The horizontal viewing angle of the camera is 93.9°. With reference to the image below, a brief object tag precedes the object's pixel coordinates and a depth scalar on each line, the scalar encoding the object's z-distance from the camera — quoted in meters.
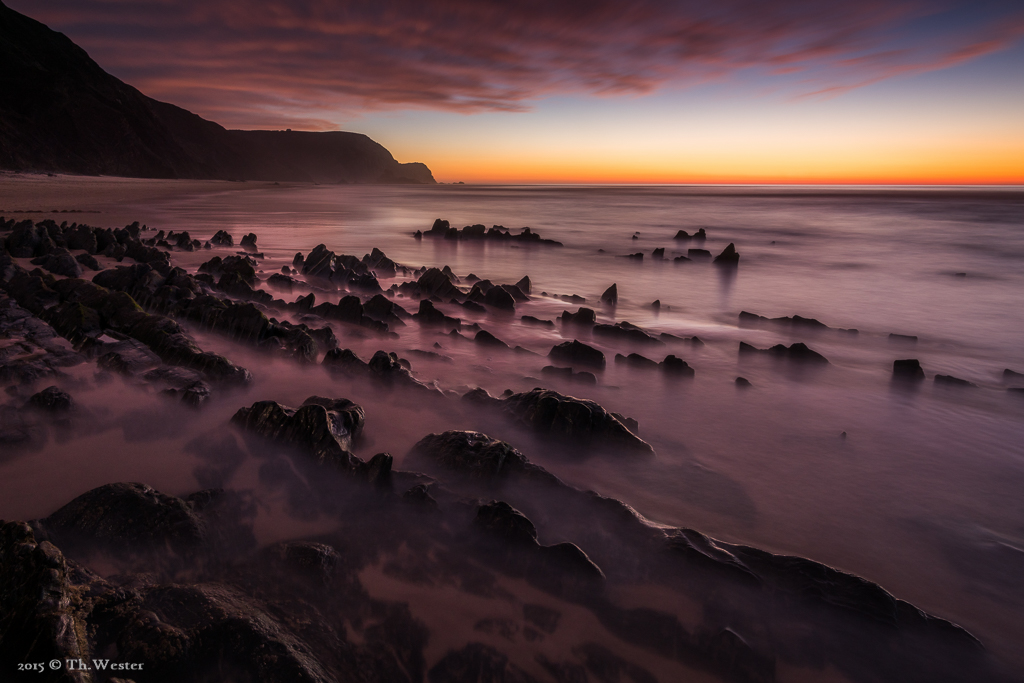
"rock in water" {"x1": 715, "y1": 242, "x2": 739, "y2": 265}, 13.89
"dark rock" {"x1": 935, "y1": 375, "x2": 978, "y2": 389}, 4.64
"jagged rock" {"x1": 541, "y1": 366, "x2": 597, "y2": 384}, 4.28
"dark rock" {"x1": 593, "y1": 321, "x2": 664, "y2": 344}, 5.51
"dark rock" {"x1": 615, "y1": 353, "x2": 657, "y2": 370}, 4.74
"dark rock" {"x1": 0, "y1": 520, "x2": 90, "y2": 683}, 1.37
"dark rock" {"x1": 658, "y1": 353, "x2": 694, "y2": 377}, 4.58
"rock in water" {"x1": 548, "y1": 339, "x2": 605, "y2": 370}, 4.63
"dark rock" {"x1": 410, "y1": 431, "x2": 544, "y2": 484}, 2.64
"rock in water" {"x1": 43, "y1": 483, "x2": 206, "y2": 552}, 2.02
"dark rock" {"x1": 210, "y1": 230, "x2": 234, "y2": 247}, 11.82
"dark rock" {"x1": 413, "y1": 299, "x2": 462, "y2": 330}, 5.83
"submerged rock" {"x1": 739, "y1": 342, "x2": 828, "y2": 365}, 5.11
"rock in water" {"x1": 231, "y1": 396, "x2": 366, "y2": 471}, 2.70
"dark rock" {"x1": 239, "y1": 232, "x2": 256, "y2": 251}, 11.77
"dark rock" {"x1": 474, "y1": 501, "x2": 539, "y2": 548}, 2.19
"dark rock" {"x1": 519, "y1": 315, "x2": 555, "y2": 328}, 6.22
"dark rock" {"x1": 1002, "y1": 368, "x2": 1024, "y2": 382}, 5.02
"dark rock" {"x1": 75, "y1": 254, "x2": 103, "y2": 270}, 7.18
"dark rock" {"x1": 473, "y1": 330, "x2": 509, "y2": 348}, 5.10
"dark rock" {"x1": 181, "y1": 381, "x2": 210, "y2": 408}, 3.25
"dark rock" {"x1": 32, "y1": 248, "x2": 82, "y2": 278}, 6.20
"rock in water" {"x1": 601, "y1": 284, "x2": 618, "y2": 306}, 8.02
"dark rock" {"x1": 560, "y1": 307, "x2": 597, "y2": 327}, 6.27
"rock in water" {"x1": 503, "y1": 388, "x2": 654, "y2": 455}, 3.11
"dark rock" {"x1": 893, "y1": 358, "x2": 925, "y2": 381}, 4.77
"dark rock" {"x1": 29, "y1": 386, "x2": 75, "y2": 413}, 2.97
